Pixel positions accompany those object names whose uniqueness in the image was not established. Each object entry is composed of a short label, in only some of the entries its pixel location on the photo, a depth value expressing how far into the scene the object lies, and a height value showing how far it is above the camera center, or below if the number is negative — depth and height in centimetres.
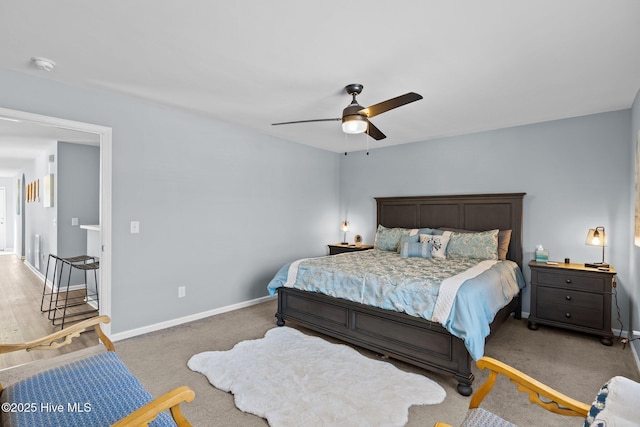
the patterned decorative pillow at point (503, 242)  401 -36
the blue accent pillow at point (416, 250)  410 -48
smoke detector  245 +116
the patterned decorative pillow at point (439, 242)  411 -38
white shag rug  205 -131
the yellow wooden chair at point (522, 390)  124 -76
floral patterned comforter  241 -67
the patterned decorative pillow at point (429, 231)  453 -25
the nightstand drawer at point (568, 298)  328 -90
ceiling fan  255 +88
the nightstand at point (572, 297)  323 -89
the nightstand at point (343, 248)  532 -60
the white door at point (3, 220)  969 -34
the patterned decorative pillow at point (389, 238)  473 -37
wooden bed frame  250 -97
